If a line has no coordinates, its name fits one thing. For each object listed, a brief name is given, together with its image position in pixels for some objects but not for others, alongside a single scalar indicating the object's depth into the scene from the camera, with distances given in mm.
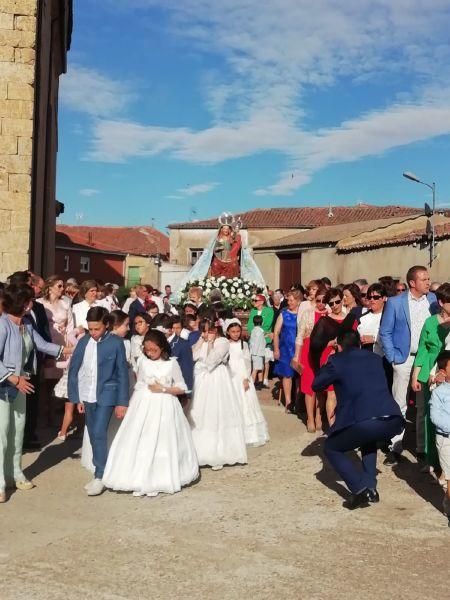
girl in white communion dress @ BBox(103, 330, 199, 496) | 6059
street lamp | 22375
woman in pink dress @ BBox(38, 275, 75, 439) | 8680
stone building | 9719
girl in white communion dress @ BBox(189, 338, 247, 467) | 7141
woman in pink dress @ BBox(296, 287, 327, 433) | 8859
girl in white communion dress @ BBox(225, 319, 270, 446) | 8133
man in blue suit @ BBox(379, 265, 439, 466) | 7297
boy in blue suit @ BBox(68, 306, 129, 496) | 6258
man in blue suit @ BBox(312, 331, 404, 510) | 5578
